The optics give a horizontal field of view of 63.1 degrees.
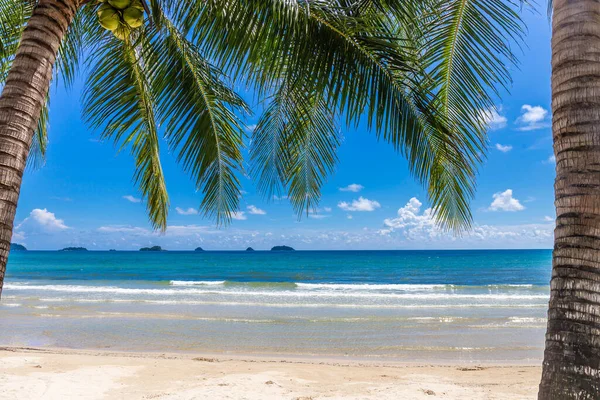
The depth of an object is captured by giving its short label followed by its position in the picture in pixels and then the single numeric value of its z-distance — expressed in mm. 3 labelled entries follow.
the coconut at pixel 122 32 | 3174
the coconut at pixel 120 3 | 2889
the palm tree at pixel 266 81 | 2580
